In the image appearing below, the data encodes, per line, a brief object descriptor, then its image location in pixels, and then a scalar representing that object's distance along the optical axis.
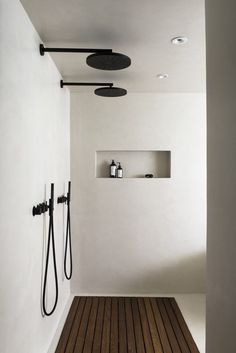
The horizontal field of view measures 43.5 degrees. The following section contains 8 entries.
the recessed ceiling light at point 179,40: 2.10
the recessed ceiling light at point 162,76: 2.92
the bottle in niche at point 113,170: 3.64
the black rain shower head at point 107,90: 2.81
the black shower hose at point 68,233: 3.11
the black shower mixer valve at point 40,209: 1.97
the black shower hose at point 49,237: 2.22
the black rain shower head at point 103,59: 1.92
